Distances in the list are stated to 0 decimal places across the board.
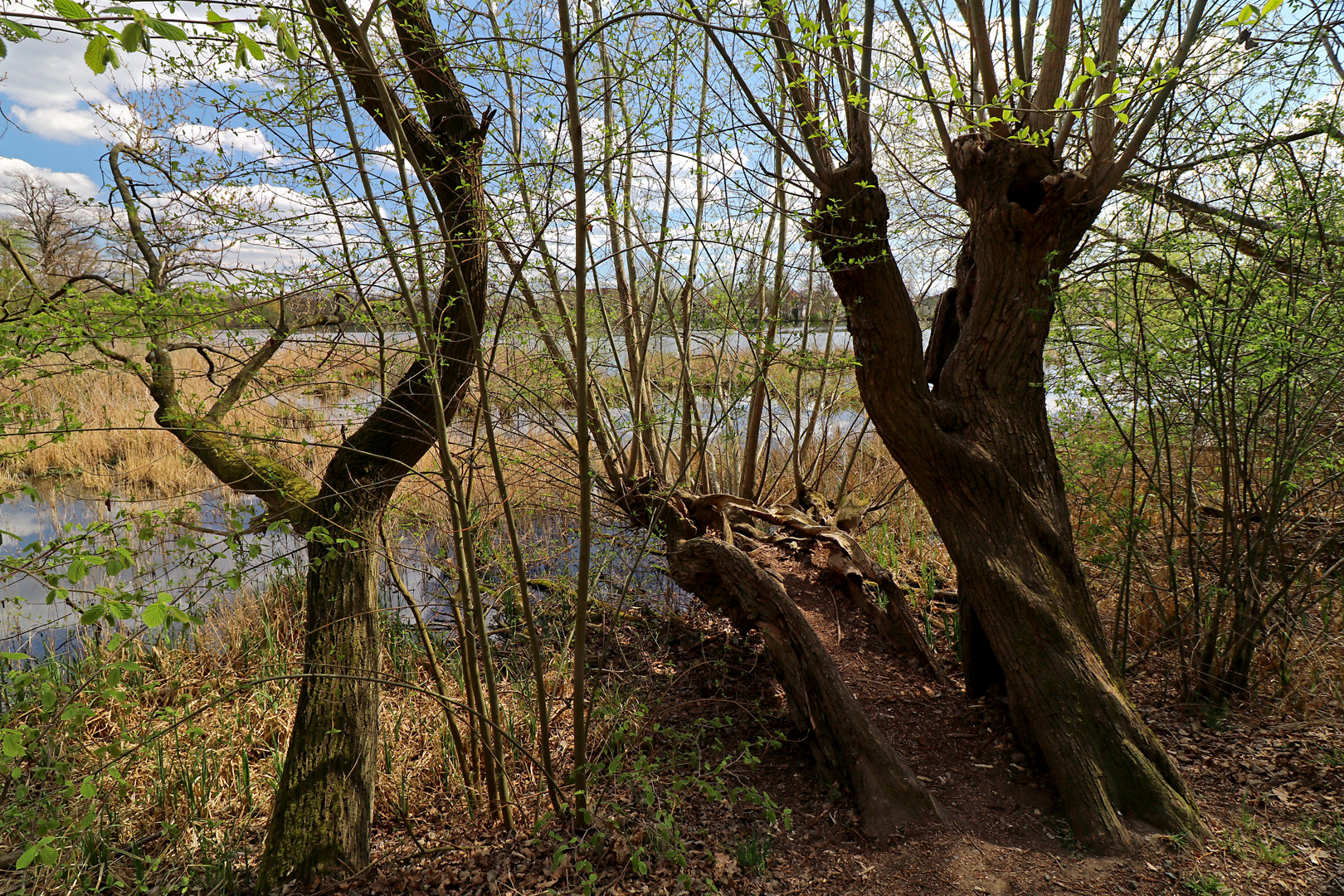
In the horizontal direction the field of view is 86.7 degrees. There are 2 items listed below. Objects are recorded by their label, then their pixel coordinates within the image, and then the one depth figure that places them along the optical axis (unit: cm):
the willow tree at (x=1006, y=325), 271
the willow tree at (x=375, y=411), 214
